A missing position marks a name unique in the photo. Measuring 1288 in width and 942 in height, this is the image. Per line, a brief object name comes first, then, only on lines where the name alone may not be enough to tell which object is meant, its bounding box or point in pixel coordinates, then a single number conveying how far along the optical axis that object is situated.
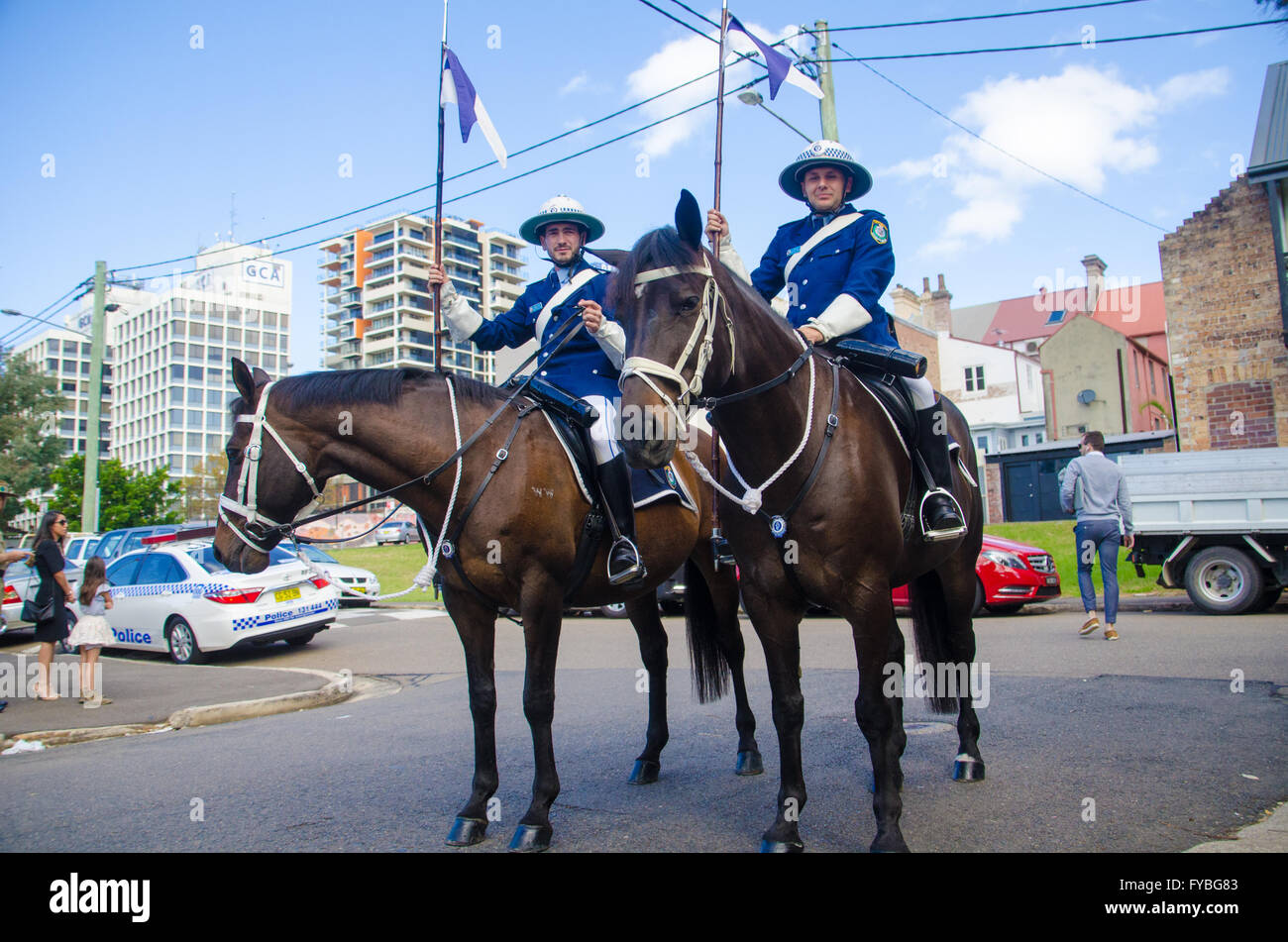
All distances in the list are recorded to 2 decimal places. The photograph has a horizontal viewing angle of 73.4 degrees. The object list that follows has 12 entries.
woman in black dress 9.75
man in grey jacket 10.62
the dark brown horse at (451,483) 4.20
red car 13.88
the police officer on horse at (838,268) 4.20
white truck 12.69
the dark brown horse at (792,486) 3.48
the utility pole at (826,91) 14.22
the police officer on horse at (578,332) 4.66
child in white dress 9.46
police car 12.68
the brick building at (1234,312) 22.38
